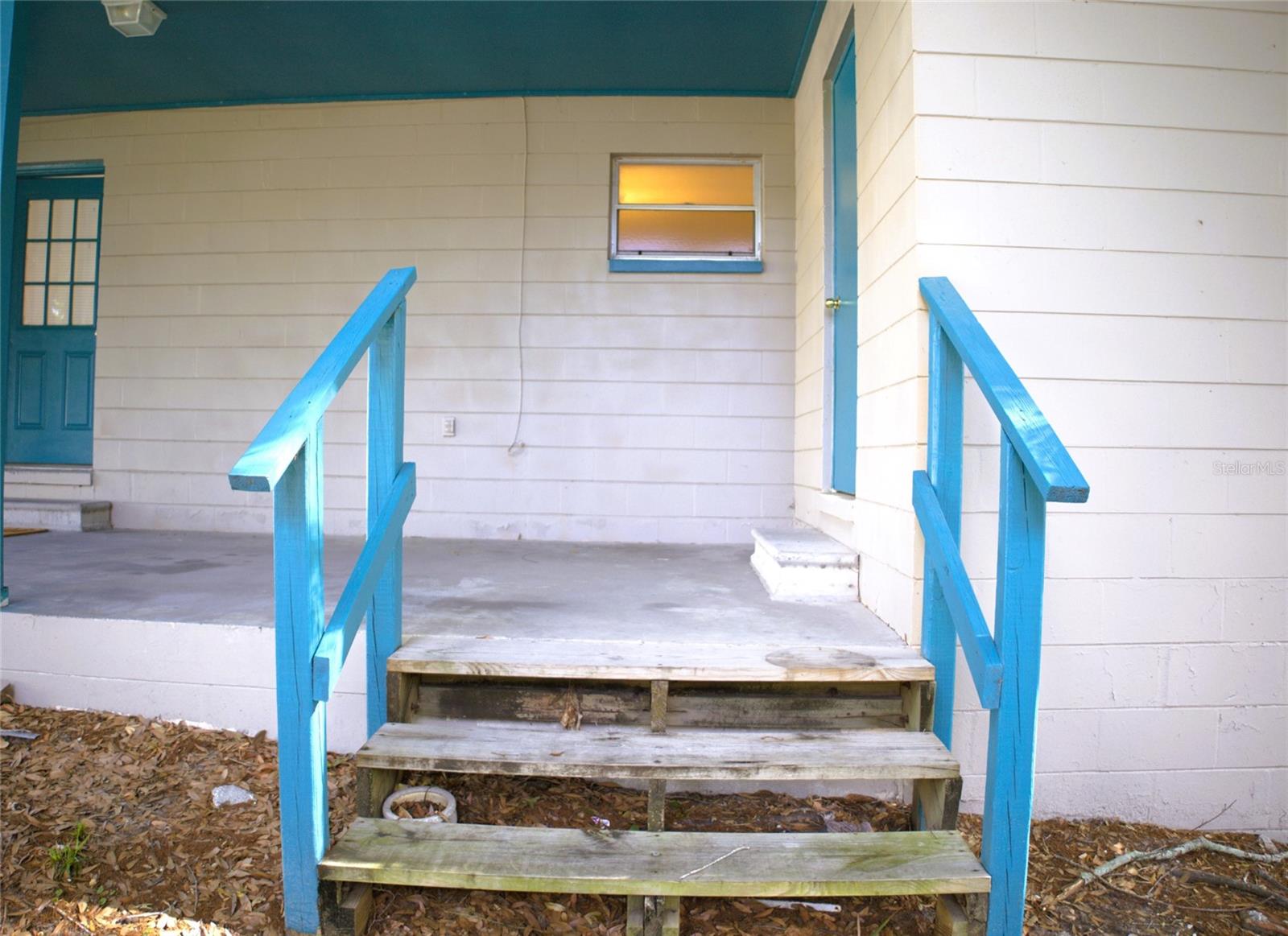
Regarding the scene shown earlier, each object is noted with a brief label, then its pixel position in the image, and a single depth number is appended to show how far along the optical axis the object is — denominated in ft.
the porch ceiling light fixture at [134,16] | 11.03
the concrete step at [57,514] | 14.33
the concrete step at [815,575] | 8.67
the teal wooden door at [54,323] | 15.44
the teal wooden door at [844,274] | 9.95
